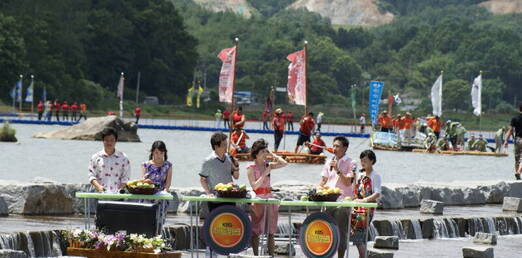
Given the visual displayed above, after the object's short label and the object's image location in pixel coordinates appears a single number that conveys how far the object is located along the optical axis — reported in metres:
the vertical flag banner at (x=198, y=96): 135.18
